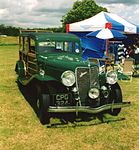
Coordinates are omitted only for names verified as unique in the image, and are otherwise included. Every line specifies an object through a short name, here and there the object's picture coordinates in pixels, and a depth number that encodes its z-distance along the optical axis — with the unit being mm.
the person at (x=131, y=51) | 13455
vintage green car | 4808
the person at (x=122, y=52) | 14505
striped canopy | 11576
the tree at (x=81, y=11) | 36061
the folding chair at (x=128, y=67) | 9004
